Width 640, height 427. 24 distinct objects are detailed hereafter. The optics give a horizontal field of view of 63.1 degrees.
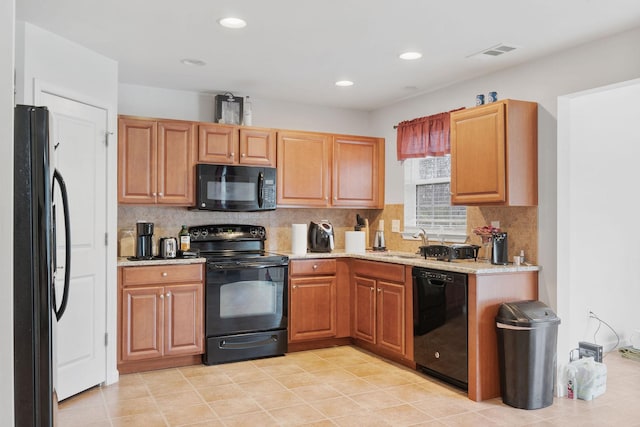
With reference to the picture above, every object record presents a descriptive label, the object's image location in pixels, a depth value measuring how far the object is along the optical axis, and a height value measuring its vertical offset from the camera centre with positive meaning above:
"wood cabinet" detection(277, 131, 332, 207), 5.15 +0.46
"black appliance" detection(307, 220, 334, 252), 5.17 -0.23
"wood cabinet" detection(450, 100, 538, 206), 3.74 +0.45
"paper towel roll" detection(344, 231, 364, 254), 5.22 -0.28
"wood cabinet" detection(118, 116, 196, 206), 4.42 +0.46
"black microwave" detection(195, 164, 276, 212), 4.70 +0.24
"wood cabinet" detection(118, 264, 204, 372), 4.12 -0.83
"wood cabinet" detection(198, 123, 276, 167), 4.78 +0.65
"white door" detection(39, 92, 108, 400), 3.48 -0.19
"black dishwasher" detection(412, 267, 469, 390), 3.69 -0.82
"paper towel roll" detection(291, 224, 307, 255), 5.10 -0.25
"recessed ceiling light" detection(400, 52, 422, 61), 3.85 +1.19
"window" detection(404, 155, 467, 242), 4.78 +0.12
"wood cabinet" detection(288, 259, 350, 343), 4.85 -0.82
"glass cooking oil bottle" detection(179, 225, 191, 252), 4.64 -0.24
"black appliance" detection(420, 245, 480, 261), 4.07 -0.30
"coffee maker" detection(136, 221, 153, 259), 4.40 -0.22
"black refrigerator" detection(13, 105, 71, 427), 1.81 -0.20
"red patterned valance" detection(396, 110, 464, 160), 4.78 +0.74
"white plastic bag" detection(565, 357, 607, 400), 3.56 -1.12
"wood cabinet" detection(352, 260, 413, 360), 4.29 -0.82
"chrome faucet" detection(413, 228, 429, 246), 4.74 -0.20
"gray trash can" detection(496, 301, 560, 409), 3.40 -0.93
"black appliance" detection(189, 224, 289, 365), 4.46 -0.80
